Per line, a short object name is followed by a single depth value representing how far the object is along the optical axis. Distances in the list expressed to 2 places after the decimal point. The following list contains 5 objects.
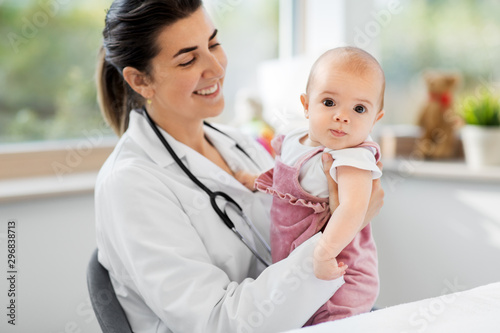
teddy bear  2.80
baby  1.08
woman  1.15
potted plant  2.64
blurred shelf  2.55
